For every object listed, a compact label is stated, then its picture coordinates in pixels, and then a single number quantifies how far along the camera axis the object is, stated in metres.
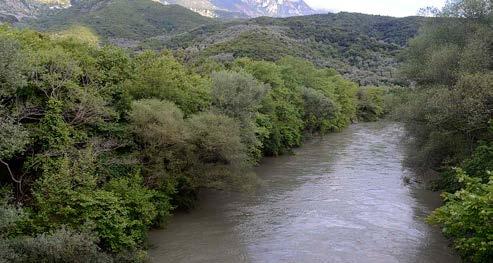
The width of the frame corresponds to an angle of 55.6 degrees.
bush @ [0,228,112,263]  17.36
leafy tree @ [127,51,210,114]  30.18
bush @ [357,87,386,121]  98.75
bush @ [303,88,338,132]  63.81
